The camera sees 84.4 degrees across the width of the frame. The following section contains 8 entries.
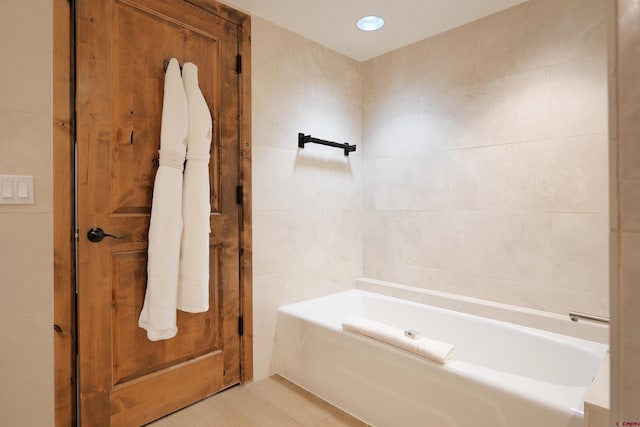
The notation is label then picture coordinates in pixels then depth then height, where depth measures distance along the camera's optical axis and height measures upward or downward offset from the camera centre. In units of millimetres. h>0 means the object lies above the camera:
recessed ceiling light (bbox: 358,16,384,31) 2240 +1239
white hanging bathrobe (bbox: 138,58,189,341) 1655 -38
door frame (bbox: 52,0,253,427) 1496 +4
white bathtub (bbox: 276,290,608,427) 1325 -732
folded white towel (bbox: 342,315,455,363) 1541 -599
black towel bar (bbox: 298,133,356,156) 2420 +512
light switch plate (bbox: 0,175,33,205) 1363 +105
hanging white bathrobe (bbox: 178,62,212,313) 1760 +35
